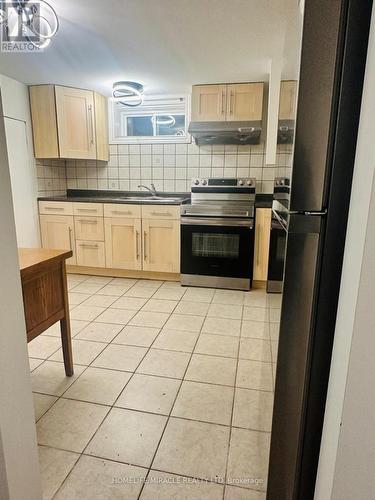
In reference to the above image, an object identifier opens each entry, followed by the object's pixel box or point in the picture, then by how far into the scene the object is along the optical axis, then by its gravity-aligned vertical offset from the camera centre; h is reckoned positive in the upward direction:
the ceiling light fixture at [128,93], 3.08 +0.83
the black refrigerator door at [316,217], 0.60 -0.09
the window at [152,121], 3.71 +0.66
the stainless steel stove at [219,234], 3.10 -0.58
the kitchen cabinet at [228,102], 3.14 +0.75
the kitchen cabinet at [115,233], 3.33 -0.64
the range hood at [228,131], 3.05 +0.45
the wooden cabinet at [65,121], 3.37 +0.58
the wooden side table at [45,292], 1.40 -0.58
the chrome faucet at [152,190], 3.84 -0.18
